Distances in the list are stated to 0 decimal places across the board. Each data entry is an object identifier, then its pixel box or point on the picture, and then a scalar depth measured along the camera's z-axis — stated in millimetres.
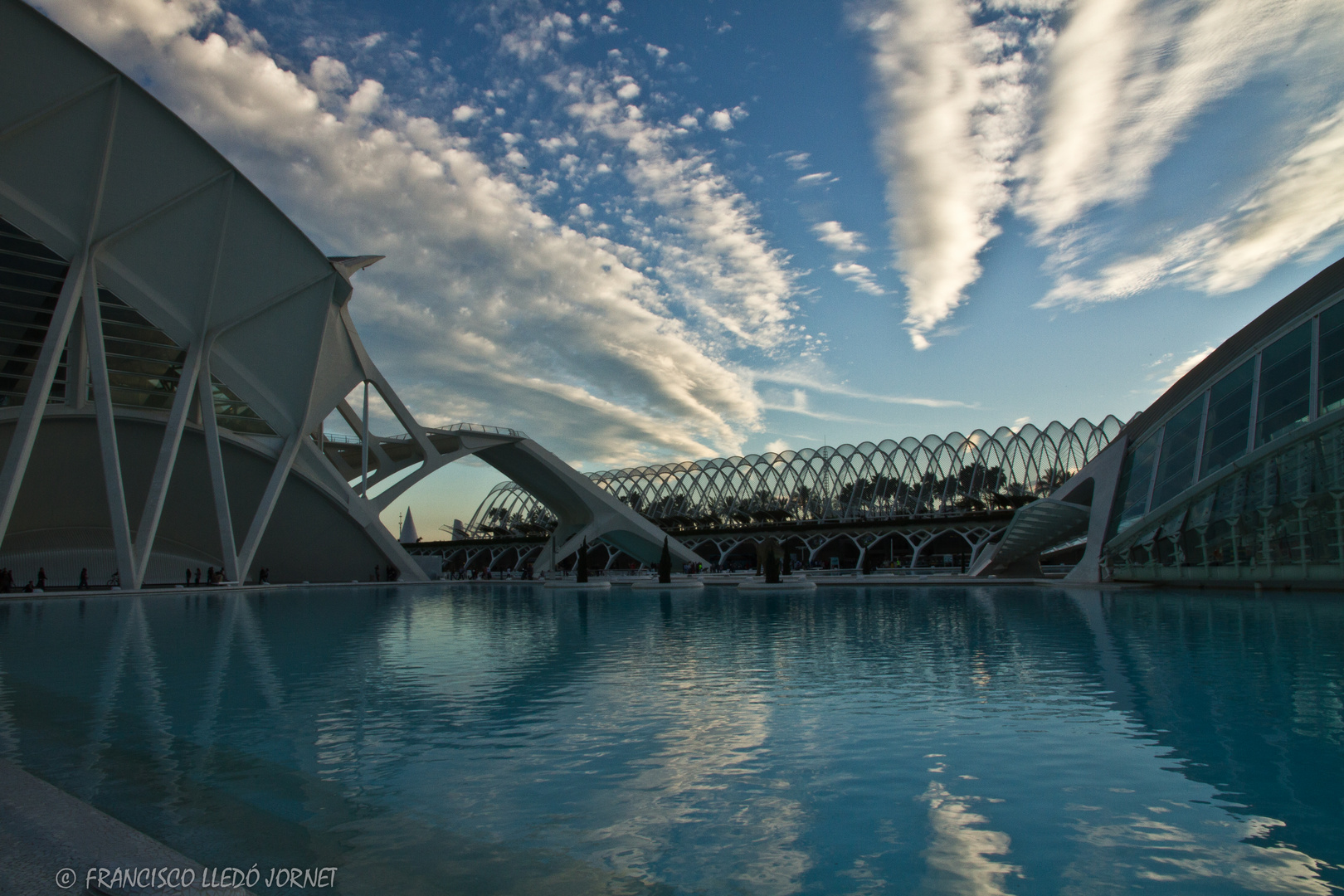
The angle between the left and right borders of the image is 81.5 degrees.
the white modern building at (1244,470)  17391
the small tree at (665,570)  33031
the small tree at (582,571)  34531
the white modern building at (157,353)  22125
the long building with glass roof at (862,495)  61469
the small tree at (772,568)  28541
